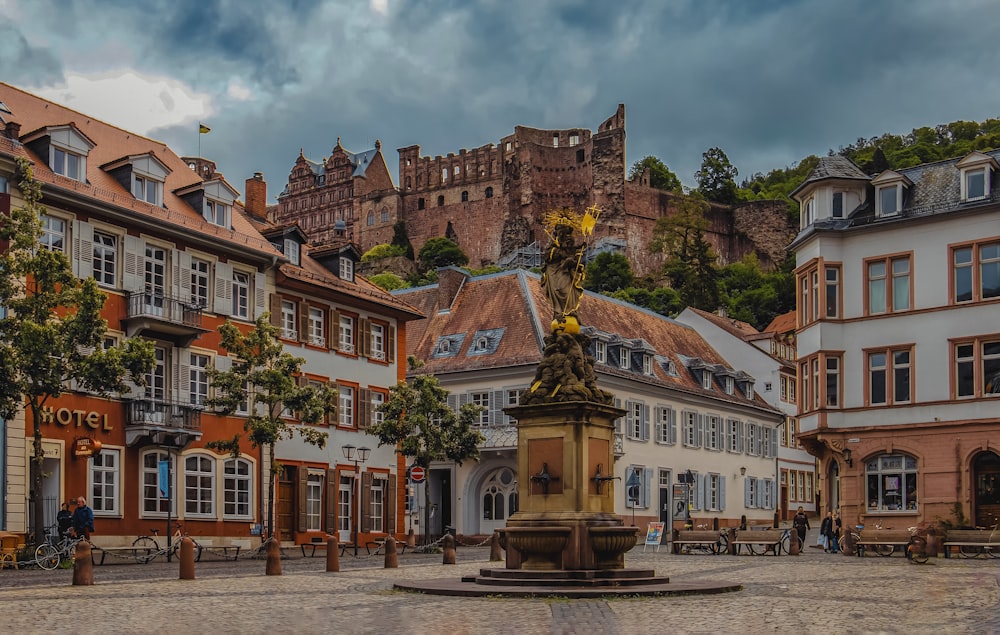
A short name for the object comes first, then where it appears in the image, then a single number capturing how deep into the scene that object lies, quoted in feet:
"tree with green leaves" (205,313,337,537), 118.21
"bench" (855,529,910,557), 114.42
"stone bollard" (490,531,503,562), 106.73
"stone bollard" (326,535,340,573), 91.91
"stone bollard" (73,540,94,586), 73.31
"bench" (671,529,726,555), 126.92
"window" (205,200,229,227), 134.10
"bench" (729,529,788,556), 121.90
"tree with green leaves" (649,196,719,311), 368.68
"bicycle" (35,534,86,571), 92.73
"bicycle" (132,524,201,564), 107.51
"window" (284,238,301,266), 145.79
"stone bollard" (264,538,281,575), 87.04
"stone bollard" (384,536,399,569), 98.08
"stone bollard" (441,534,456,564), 101.65
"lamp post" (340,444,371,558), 139.64
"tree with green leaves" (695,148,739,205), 483.92
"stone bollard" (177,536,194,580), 80.89
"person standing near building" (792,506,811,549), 147.51
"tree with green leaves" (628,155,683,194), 489.67
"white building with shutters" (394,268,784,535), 173.27
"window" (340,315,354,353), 149.79
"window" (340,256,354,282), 154.51
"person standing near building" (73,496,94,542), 92.27
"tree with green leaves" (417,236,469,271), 438.81
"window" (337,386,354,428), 148.65
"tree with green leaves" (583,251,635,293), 380.58
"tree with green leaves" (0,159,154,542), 96.53
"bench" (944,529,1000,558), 108.78
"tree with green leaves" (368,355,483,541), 139.13
